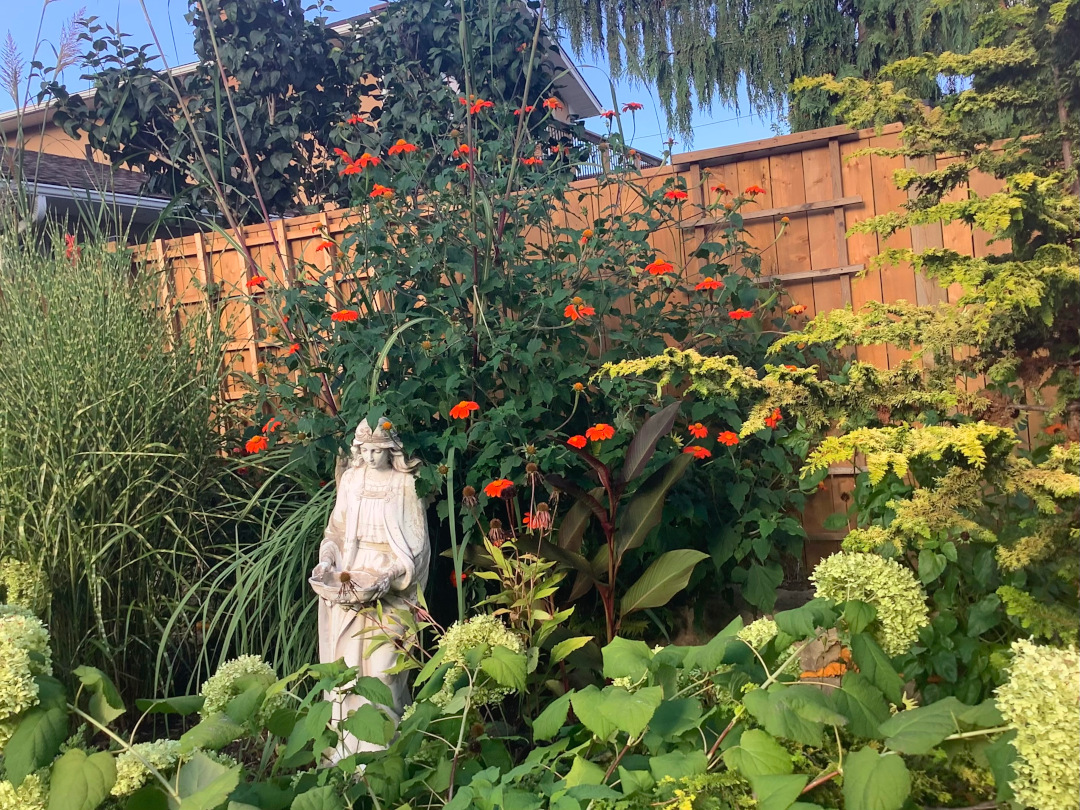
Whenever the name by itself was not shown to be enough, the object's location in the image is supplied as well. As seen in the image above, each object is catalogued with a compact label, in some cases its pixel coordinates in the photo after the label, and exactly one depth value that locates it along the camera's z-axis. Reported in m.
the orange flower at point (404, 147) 3.46
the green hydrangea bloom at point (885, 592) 1.34
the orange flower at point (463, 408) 2.70
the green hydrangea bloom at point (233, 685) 1.62
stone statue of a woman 2.30
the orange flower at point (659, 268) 3.28
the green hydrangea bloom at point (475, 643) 1.57
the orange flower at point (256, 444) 3.11
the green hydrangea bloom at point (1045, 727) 1.00
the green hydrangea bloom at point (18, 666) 1.33
